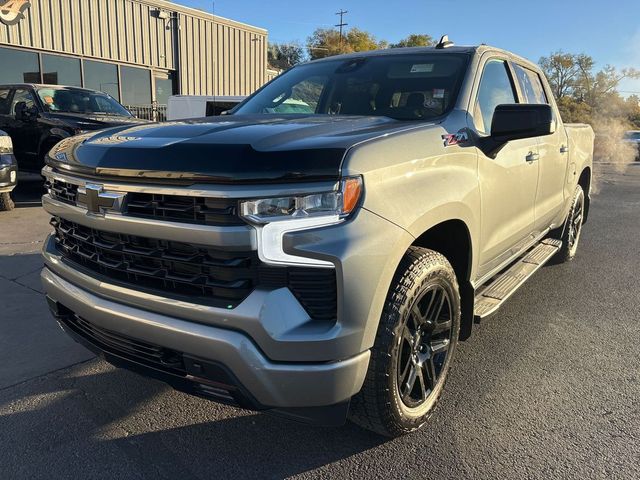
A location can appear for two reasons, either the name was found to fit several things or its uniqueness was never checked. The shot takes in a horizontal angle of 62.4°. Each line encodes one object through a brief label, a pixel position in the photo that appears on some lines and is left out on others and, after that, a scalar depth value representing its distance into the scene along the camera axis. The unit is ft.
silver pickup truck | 6.32
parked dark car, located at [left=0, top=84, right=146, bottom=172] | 28.94
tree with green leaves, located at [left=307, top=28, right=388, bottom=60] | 198.80
